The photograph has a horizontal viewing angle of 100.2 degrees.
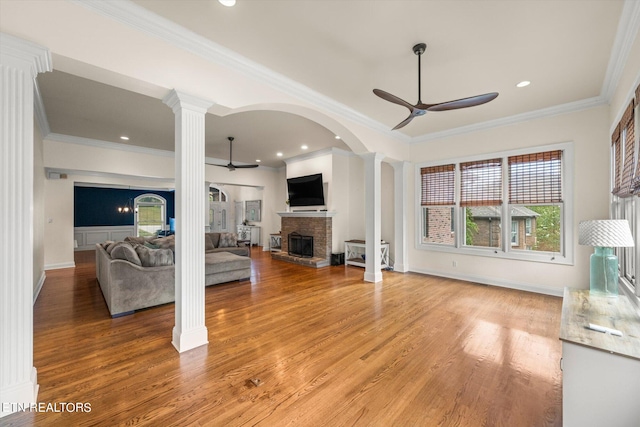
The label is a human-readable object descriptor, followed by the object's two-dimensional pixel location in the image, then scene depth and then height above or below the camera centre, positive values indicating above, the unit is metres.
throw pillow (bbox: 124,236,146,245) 6.27 -0.63
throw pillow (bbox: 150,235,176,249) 5.94 -0.67
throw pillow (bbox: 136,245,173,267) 3.90 -0.64
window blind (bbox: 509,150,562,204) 4.38 +0.61
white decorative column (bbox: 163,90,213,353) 2.62 -0.05
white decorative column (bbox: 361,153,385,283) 5.23 -0.03
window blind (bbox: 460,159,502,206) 4.97 +0.59
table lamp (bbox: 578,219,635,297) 2.20 -0.29
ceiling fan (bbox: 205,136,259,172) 6.06 +1.63
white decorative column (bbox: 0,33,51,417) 1.78 -0.05
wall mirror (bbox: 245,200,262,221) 10.48 +0.16
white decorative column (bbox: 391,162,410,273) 6.03 -0.02
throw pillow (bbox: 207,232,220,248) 7.22 -0.67
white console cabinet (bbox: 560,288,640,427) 1.38 -0.88
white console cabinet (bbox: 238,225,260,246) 10.93 -0.81
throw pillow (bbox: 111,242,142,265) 3.80 -0.58
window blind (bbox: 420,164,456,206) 5.54 +0.60
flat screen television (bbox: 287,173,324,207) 7.30 +0.66
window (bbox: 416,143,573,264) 4.38 +0.16
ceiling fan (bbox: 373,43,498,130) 2.67 +1.16
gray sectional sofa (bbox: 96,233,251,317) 3.54 -0.91
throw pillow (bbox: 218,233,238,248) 7.23 -0.73
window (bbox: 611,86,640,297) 2.18 +0.33
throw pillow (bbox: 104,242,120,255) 4.38 -0.57
